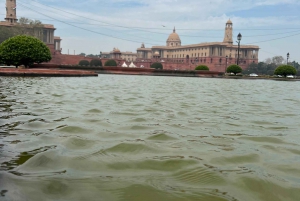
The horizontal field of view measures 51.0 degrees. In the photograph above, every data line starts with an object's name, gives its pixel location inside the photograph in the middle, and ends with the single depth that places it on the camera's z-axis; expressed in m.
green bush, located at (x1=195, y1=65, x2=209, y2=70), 32.34
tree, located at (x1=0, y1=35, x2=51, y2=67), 19.95
